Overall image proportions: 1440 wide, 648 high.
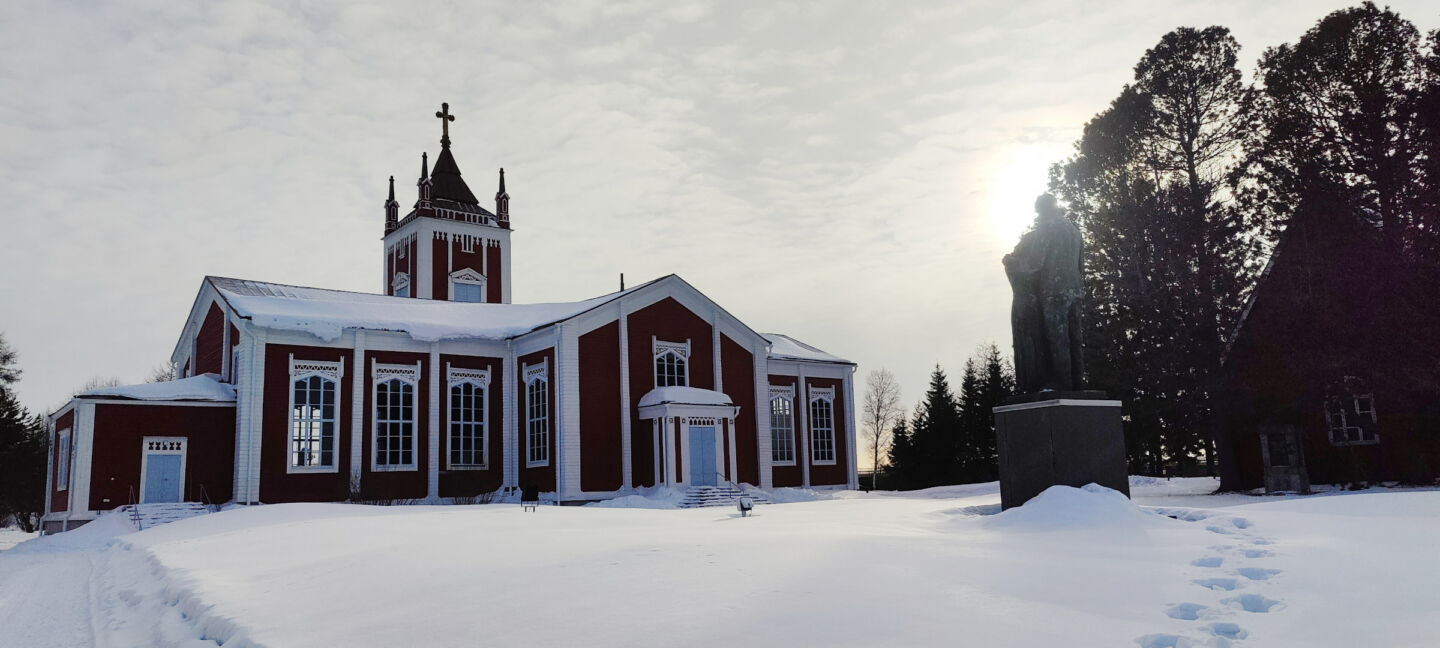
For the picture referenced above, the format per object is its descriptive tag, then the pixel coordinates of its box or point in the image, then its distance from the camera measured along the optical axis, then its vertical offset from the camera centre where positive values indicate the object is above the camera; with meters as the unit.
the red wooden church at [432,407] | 24.17 +1.77
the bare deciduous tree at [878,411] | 74.56 +3.34
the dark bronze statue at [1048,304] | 12.60 +1.96
